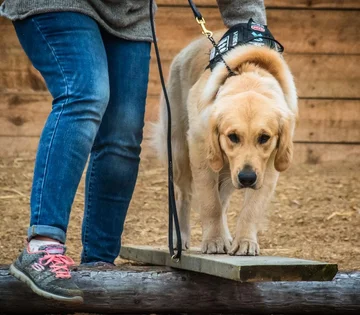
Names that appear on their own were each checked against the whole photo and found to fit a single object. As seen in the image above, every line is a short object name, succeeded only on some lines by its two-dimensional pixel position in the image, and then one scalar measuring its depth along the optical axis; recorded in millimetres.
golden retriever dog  7463
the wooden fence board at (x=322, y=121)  14080
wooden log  7221
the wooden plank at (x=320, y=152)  14269
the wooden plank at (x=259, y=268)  6504
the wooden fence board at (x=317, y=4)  14201
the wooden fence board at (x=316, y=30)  14231
